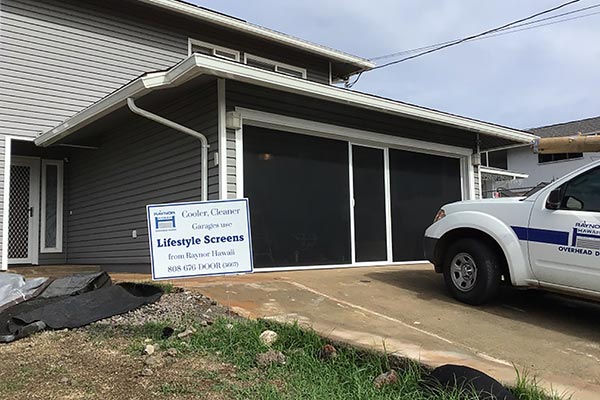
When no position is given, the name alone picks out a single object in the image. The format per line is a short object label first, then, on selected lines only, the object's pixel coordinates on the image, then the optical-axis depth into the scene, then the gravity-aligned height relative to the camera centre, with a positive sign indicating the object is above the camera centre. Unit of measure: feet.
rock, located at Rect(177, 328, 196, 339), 14.71 -3.08
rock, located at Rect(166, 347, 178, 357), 13.44 -3.28
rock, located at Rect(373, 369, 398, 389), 11.48 -3.53
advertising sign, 17.40 -0.39
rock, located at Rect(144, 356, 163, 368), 12.79 -3.38
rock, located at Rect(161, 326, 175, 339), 14.87 -3.06
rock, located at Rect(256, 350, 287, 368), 12.75 -3.36
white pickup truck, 16.46 -0.75
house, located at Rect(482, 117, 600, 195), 83.92 +10.48
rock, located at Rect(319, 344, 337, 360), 13.09 -3.30
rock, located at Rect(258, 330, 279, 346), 14.10 -3.11
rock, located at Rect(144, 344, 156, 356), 13.57 -3.24
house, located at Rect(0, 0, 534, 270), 25.25 +5.01
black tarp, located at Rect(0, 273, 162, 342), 16.10 -2.62
